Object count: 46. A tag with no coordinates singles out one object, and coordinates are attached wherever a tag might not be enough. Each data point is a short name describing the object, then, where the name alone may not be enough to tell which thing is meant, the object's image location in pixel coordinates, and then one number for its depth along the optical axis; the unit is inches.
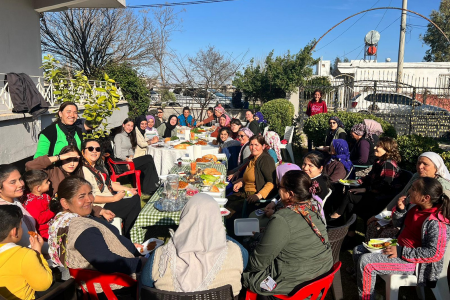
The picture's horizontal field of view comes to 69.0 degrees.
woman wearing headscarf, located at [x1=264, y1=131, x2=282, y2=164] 261.1
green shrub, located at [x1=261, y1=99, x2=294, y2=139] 500.1
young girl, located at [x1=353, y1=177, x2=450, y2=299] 106.1
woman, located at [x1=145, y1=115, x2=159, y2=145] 314.6
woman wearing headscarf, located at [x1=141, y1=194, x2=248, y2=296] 81.8
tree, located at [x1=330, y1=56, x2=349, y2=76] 1210.4
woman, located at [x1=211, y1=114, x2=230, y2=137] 351.6
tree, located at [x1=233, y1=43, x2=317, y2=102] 597.3
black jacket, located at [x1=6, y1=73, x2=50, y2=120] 274.8
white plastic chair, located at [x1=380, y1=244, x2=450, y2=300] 111.3
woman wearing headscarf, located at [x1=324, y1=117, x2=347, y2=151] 273.9
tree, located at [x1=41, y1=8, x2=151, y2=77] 701.3
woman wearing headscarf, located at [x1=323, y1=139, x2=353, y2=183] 187.3
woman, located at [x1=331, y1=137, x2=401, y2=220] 169.6
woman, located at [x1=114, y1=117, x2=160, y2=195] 267.4
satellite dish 1155.3
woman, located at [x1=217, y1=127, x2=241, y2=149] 280.2
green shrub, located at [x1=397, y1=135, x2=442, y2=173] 206.6
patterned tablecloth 130.4
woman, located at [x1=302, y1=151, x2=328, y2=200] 152.3
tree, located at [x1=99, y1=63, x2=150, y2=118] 598.2
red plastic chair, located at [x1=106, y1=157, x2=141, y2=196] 249.9
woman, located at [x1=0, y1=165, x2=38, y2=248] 118.0
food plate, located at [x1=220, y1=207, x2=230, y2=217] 131.2
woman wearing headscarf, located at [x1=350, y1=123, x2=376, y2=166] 229.3
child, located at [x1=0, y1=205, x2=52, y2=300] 82.5
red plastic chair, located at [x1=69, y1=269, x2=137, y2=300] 92.6
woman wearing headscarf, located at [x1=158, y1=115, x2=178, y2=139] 365.4
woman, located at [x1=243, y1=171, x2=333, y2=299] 93.2
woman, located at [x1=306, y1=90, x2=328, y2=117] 398.6
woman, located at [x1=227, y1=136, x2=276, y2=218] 168.7
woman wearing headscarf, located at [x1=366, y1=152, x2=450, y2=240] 137.0
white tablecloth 274.4
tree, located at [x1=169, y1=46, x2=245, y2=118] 679.1
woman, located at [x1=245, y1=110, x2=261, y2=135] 334.6
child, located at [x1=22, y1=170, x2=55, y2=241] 131.5
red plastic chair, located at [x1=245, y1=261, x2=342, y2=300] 90.7
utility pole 693.8
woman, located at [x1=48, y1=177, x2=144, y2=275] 92.5
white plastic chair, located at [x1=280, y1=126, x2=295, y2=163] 344.5
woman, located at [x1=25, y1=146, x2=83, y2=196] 143.3
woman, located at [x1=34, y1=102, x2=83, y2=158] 161.6
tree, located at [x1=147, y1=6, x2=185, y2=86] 841.5
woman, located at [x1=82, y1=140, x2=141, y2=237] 160.7
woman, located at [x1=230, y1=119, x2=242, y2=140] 296.8
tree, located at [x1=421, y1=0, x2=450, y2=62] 1342.3
